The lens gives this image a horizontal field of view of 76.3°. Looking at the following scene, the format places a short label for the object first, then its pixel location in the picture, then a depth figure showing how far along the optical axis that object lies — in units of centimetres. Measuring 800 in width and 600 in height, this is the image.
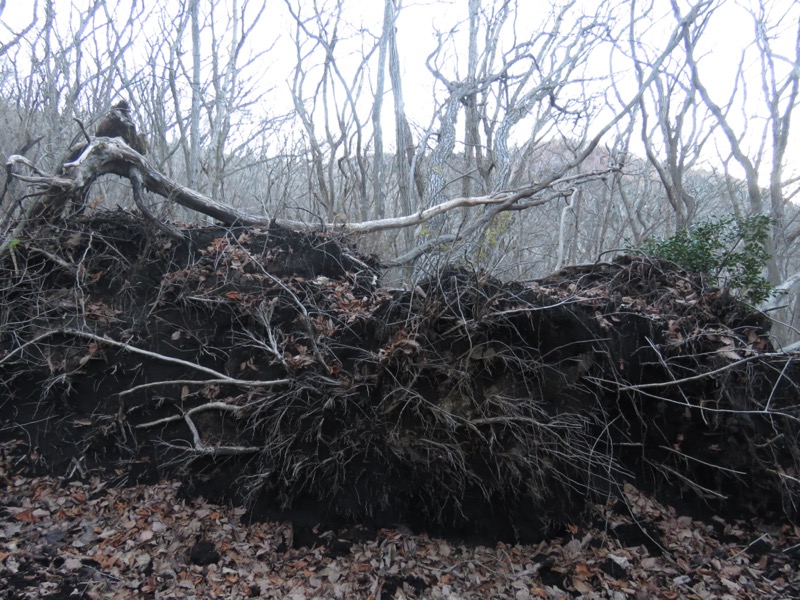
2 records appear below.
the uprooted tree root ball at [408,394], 430
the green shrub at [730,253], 564
